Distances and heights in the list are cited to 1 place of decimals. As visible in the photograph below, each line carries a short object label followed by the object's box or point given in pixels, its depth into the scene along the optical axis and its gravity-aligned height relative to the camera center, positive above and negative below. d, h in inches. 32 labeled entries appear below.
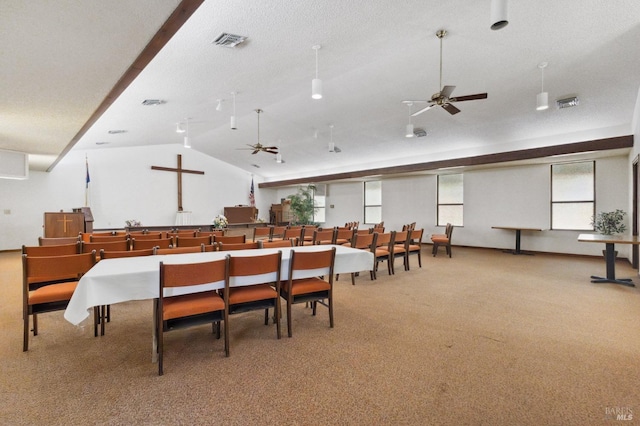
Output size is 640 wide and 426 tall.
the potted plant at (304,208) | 522.3 +7.0
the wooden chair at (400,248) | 216.8 -27.1
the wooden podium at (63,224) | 283.3 -12.1
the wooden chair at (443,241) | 302.2 -28.7
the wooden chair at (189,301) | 85.5 -28.2
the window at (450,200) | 386.6 +16.7
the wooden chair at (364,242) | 186.5 -18.8
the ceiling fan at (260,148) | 288.4 +63.6
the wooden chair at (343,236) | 243.8 -19.5
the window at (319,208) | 557.0 +7.5
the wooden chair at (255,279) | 97.8 -23.8
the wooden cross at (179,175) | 460.1 +56.5
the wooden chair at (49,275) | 96.9 -21.1
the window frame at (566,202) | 288.0 +11.5
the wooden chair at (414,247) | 232.9 -27.6
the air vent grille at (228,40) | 132.6 +77.7
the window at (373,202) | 482.6 +16.8
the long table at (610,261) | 184.7 -31.4
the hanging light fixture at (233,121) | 213.9 +65.2
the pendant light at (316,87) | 155.2 +65.1
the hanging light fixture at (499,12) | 94.4 +63.4
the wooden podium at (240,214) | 496.7 -3.7
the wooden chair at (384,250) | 202.3 -26.8
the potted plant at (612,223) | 256.4 -8.8
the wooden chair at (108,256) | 112.7 -17.8
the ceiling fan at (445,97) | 153.3 +60.5
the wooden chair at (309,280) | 109.7 -25.8
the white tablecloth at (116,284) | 81.0 -20.6
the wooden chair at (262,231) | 265.0 -17.1
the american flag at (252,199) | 550.9 +23.7
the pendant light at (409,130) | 233.5 +64.2
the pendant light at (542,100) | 177.0 +66.7
